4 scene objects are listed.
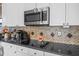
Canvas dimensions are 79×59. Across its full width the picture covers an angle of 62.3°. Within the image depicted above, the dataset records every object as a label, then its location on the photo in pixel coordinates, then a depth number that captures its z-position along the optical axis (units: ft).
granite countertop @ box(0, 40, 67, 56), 3.15
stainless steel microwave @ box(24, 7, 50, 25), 4.05
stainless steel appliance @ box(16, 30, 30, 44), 4.86
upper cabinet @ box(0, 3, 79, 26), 3.49
